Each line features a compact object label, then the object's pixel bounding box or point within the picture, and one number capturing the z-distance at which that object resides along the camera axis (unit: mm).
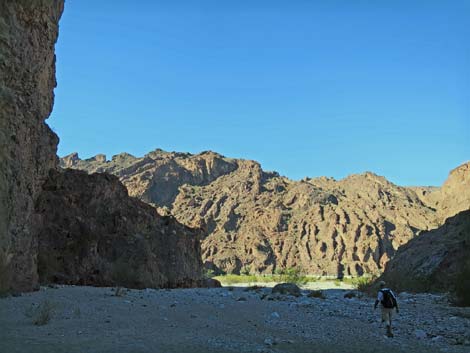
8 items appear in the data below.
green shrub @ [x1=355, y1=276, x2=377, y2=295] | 21439
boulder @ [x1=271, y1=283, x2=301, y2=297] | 20919
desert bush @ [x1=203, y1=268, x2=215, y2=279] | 75350
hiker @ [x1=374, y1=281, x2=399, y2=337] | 8547
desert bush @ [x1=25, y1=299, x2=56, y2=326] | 8203
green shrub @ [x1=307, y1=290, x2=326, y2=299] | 18722
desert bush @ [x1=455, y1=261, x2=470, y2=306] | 13805
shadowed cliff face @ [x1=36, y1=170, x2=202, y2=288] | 20844
